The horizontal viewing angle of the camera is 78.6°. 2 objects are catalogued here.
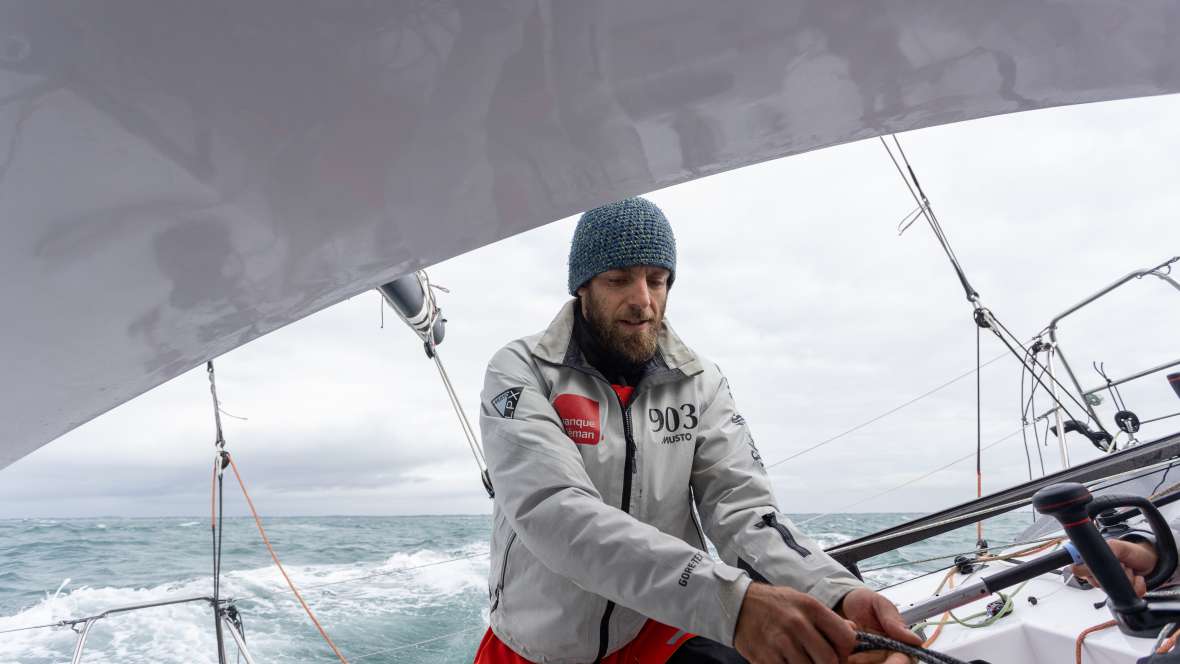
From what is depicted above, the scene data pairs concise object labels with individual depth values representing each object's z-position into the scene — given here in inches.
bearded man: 31.3
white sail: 15.8
